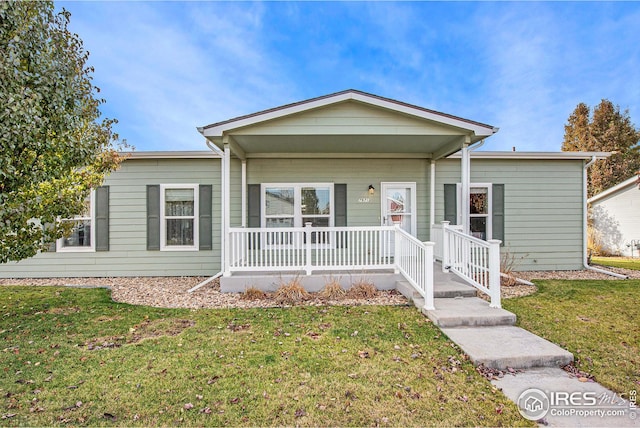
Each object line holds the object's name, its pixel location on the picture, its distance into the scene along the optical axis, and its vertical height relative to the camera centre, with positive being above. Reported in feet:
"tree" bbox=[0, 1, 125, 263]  9.22 +3.41
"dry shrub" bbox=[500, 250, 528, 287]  20.92 -4.24
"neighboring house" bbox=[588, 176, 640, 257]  46.55 -0.46
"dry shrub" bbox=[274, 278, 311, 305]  17.44 -4.75
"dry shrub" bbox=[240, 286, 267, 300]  18.07 -4.89
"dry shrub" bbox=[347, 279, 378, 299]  18.09 -4.70
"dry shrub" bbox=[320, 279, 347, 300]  17.99 -4.73
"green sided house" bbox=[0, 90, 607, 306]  24.76 +1.06
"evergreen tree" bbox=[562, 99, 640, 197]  63.93 +15.91
